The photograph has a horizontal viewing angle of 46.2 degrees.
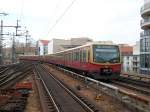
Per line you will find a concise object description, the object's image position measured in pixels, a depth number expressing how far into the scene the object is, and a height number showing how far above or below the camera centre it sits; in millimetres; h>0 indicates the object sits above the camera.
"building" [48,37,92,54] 55916 +4963
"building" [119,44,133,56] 62851 +3038
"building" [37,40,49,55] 76471 +5255
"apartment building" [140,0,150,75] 25496 +765
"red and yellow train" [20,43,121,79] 12379 -264
